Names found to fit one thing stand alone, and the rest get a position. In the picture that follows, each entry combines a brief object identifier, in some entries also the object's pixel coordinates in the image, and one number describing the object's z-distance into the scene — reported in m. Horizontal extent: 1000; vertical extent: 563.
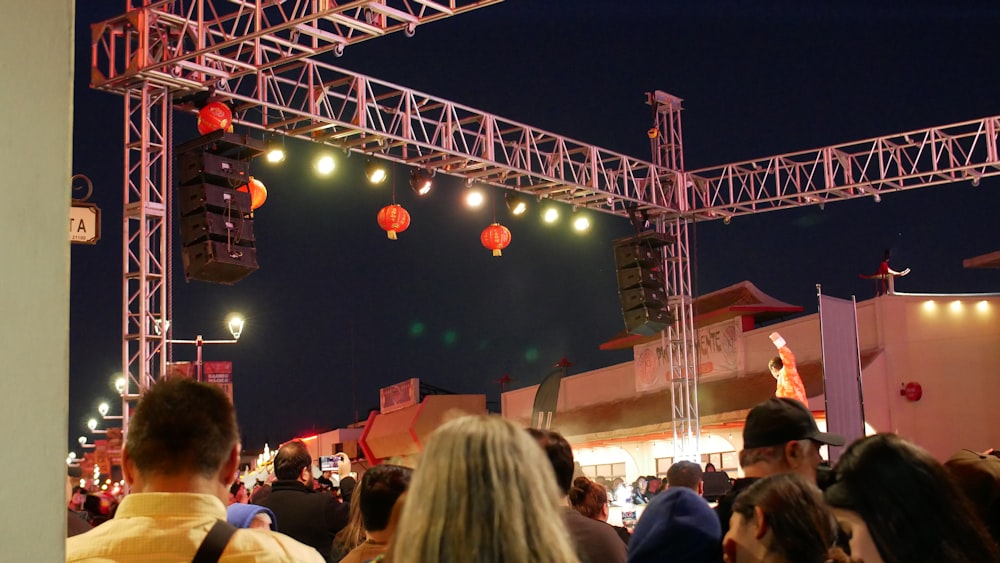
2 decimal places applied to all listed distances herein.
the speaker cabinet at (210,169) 13.09
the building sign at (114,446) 28.55
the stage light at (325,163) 16.20
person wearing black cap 3.89
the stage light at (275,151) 14.94
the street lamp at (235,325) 19.58
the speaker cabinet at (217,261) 12.85
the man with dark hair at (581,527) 4.34
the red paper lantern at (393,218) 16.78
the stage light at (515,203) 18.72
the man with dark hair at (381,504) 4.15
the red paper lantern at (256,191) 14.92
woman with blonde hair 2.13
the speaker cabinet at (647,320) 19.20
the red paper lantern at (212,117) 13.44
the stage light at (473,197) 18.38
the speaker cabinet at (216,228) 12.93
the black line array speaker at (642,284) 19.33
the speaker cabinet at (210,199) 13.02
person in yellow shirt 2.62
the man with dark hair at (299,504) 6.91
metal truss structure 12.76
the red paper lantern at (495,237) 18.14
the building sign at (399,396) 40.81
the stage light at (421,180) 17.12
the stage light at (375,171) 16.64
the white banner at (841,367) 11.84
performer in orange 12.61
